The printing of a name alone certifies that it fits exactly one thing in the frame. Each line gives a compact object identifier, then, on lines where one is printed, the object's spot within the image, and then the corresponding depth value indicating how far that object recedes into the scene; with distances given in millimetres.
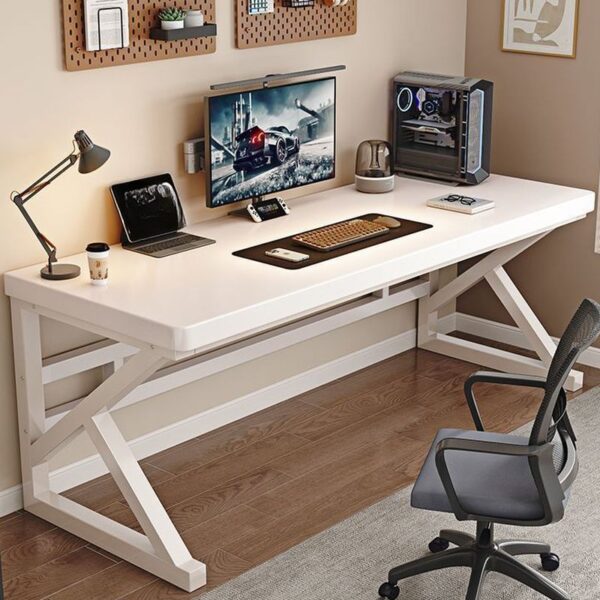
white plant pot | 3393
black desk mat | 3305
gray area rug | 3014
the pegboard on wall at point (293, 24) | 3730
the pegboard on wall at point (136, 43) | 3230
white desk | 2947
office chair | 2578
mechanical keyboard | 3441
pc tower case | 4180
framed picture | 4316
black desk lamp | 3080
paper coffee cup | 3053
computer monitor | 3609
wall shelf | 3389
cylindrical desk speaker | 4111
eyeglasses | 3898
